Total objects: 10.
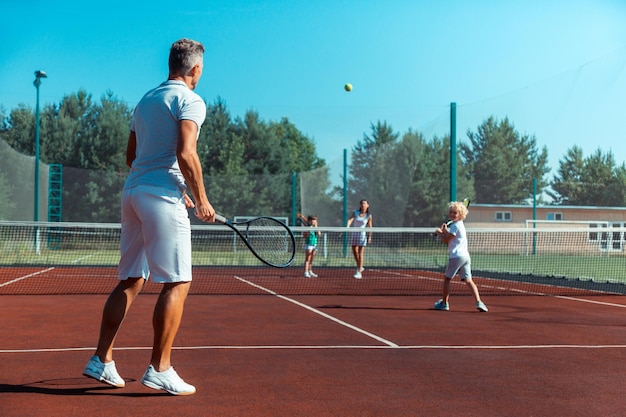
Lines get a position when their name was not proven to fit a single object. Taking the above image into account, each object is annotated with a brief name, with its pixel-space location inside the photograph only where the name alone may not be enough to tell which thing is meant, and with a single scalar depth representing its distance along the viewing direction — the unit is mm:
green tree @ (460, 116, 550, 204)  18656
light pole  21828
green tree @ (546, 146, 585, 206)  17438
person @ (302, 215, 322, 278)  15312
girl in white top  14531
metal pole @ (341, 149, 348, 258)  21656
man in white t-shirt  3834
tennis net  12258
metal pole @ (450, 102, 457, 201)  15930
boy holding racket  8781
